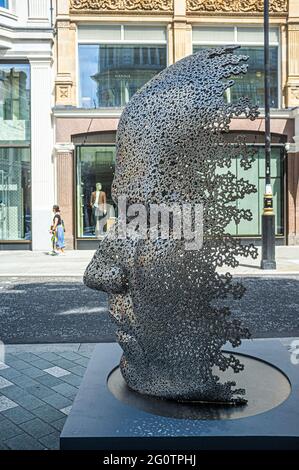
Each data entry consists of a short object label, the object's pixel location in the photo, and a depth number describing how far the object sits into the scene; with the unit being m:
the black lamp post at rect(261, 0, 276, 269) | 13.16
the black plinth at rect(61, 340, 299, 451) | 2.71
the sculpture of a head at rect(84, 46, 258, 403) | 3.30
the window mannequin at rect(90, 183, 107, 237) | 19.25
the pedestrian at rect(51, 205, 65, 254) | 17.00
